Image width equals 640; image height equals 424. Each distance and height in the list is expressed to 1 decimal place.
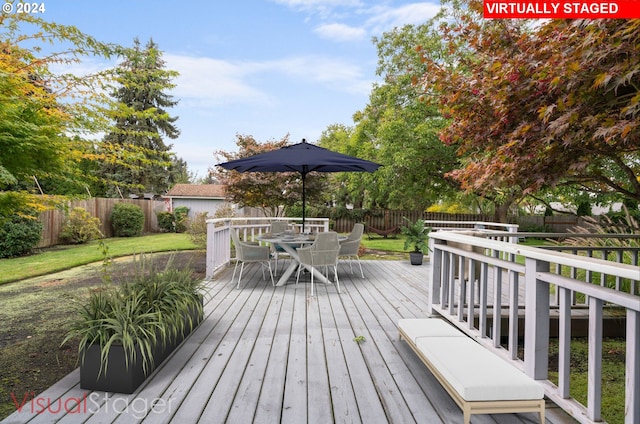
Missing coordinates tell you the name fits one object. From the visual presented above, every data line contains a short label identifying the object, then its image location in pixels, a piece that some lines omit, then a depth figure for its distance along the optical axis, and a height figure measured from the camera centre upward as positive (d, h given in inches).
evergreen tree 888.9 +157.7
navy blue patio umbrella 213.3 +27.8
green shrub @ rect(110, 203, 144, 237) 580.1 -20.8
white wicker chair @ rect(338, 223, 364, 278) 235.3 -23.0
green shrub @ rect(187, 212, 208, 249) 359.2 -24.7
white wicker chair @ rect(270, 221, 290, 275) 282.9 -16.3
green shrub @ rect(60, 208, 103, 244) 464.1 -34.9
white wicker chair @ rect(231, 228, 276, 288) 216.1 -26.3
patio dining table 213.2 -22.6
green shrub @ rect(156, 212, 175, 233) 709.9 -28.2
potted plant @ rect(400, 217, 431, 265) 291.3 -20.3
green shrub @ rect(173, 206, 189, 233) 722.8 -26.5
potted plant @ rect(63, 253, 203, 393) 90.4 -32.2
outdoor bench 72.9 -34.7
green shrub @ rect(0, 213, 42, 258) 361.7 -31.9
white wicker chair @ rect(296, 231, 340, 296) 198.1 -23.3
